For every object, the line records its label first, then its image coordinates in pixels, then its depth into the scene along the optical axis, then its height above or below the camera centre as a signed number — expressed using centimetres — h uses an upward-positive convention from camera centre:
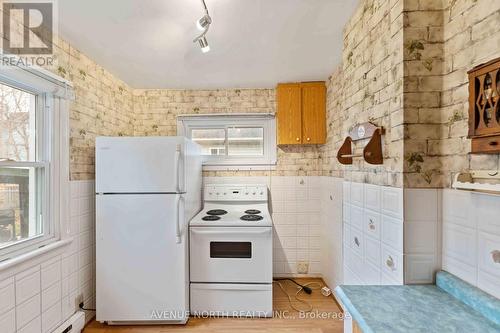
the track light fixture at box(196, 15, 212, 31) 138 +85
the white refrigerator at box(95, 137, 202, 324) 205 -56
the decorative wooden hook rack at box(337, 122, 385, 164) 125 +15
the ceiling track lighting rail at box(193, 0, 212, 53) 139 +85
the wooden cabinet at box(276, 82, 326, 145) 282 +61
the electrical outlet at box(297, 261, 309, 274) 292 -125
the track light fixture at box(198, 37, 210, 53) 159 +82
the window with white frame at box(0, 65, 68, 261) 152 +3
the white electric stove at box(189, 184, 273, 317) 220 -95
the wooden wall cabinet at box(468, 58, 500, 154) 79 +20
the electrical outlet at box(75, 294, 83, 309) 201 -115
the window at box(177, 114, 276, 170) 300 +35
